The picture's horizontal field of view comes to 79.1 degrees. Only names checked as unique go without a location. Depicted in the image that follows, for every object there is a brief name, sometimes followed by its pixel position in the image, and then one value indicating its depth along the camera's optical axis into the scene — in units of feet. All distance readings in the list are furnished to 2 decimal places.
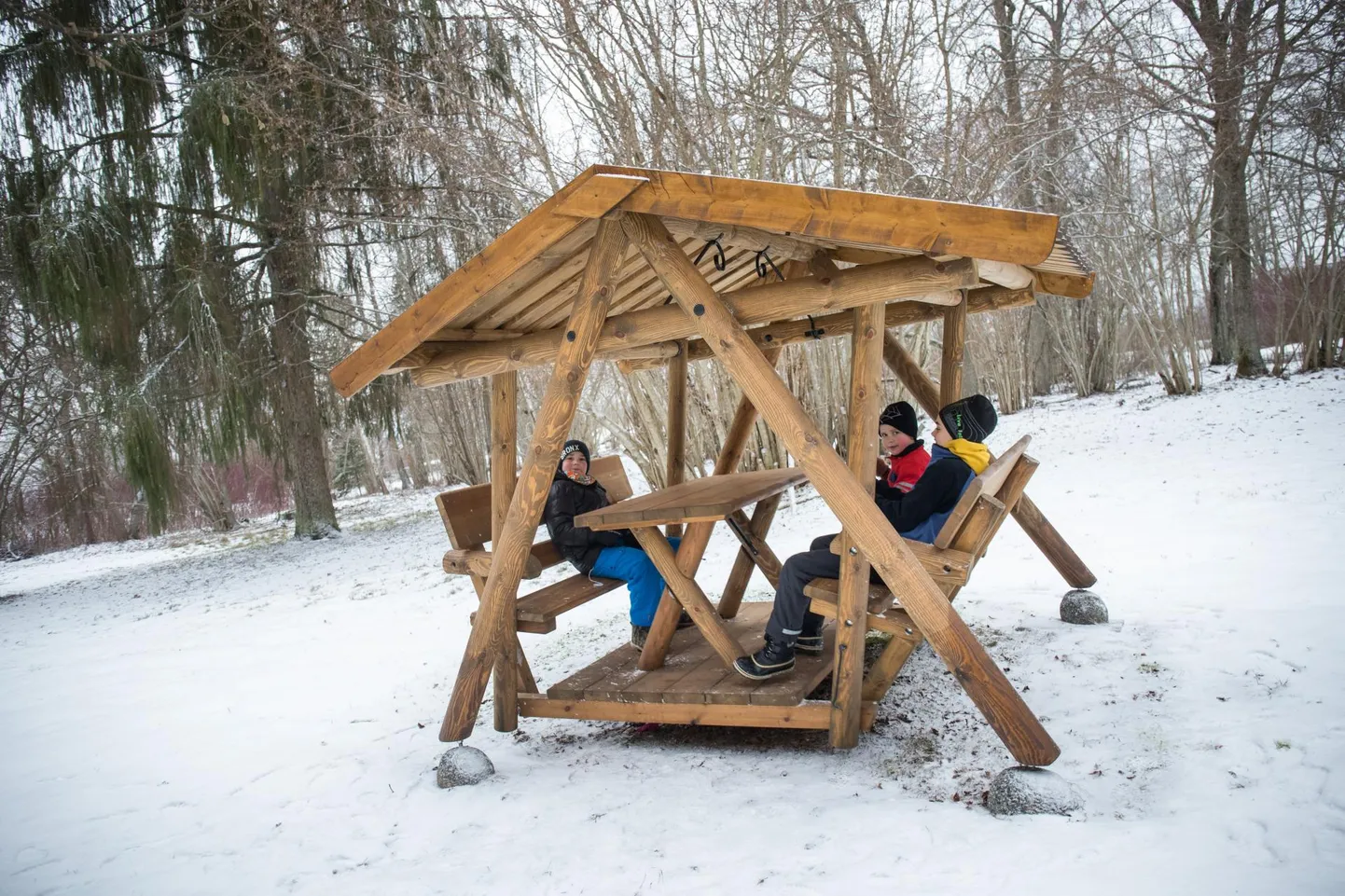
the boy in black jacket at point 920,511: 11.76
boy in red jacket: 13.41
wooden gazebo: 9.64
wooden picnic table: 11.85
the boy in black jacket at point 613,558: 15.12
